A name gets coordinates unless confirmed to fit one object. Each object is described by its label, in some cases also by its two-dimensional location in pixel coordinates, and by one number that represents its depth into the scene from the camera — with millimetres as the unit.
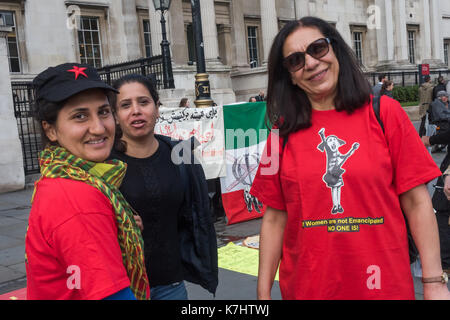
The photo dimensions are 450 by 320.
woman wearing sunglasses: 2029
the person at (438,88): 16828
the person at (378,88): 15102
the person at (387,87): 15023
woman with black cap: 1434
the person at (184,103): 12797
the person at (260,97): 20952
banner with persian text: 8211
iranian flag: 8234
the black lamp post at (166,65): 15162
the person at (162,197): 2826
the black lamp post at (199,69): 9258
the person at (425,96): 16828
